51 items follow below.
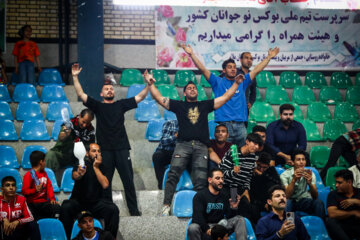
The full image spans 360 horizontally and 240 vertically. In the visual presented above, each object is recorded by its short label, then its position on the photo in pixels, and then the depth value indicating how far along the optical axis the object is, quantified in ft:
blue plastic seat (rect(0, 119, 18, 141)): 49.52
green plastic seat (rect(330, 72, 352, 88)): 69.00
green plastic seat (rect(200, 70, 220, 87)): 65.23
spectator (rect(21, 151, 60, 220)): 37.52
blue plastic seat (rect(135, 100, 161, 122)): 55.67
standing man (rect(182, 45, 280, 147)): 45.19
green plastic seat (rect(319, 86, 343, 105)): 64.82
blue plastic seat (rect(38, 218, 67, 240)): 35.01
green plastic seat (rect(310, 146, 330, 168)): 51.16
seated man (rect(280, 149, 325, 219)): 39.63
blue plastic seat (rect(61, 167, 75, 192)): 41.78
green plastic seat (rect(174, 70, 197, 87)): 65.72
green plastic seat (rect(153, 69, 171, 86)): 65.98
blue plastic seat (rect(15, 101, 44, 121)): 53.67
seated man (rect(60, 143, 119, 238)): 36.19
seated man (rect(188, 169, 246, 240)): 34.88
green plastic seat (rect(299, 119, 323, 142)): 55.52
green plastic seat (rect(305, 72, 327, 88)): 68.95
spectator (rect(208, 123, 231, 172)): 42.16
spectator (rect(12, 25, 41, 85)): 61.67
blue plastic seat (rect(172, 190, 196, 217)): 38.91
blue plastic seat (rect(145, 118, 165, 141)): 50.85
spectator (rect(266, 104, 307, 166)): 47.70
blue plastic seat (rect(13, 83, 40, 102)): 57.67
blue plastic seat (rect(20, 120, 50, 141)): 49.65
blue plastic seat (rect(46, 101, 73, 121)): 53.83
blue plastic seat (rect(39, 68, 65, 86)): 65.82
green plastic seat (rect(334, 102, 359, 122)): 61.11
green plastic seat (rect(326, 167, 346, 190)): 46.17
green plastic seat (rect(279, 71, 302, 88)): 68.40
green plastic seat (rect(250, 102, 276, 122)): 58.44
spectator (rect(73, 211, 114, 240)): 33.24
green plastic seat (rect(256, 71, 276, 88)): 67.51
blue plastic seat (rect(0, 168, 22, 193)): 41.80
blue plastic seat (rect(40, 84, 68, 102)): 59.00
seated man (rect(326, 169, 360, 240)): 38.40
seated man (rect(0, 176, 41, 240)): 34.04
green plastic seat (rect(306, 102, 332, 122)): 60.08
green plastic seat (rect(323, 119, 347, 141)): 56.11
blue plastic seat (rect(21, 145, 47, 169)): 45.52
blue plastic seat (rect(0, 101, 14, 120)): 53.11
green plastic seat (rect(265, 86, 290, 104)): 63.21
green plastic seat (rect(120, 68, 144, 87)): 66.19
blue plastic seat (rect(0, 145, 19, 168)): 45.60
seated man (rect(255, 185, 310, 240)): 34.86
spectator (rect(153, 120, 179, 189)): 44.09
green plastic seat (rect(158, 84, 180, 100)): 60.68
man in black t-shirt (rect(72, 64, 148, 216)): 40.01
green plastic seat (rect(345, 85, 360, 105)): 65.21
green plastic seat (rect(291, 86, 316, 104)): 63.77
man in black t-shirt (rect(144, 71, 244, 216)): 40.60
